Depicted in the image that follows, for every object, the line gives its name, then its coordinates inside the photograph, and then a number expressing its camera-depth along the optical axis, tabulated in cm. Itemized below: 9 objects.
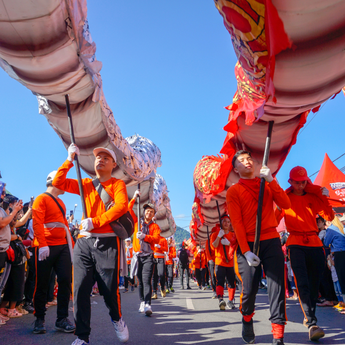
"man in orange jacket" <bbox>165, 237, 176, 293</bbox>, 1303
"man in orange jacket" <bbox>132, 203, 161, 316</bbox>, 571
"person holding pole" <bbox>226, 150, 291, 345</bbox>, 294
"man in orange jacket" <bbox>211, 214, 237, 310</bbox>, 655
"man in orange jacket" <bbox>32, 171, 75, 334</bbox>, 379
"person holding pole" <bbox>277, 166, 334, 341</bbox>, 367
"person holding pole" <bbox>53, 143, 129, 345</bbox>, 292
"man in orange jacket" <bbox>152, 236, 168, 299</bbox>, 814
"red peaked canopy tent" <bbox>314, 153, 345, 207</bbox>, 965
